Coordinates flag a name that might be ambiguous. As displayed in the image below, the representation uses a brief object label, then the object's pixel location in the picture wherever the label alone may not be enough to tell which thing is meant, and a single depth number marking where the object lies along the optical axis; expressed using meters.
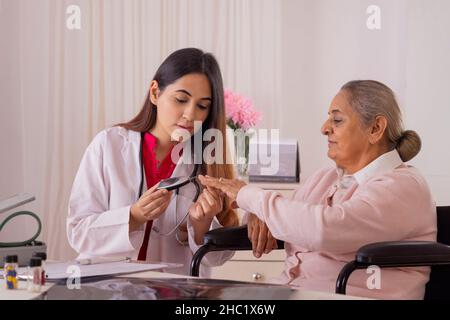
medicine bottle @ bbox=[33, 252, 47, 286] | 1.88
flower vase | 3.51
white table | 1.76
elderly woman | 2.25
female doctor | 2.48
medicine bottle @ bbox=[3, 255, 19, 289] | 1.89
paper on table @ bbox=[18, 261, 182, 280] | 1.98
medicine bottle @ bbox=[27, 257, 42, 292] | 1.85
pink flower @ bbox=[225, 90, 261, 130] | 3.56
